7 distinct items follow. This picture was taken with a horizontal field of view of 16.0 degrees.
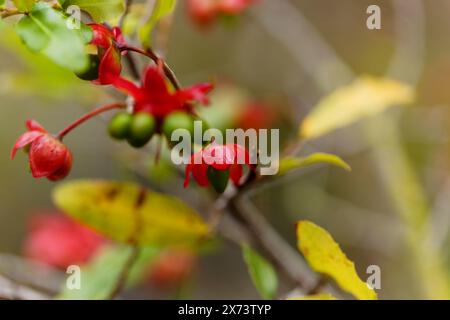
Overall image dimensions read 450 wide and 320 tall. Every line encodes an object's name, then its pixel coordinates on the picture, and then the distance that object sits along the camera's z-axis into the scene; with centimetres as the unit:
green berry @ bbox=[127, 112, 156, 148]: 38
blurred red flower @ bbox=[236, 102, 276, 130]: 58
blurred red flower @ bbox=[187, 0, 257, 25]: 50
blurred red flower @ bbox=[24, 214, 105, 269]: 55
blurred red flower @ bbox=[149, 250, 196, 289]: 60
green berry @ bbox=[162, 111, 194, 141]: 38
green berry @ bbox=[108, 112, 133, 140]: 38
